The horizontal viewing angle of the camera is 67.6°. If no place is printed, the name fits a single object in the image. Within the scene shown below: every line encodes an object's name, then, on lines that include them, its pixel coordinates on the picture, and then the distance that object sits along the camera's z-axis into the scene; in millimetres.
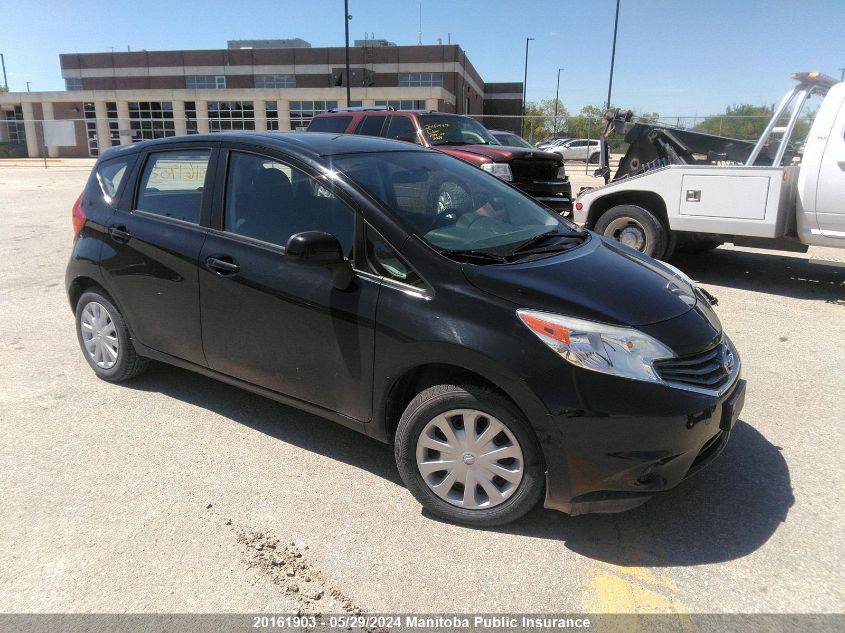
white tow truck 6766
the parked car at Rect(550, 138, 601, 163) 37125
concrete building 49366
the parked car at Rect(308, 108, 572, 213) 9655
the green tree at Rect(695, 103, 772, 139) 22266
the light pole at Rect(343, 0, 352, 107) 32941
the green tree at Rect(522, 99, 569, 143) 43738
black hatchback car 2641
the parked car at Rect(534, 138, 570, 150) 38569
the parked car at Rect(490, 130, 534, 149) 18992
